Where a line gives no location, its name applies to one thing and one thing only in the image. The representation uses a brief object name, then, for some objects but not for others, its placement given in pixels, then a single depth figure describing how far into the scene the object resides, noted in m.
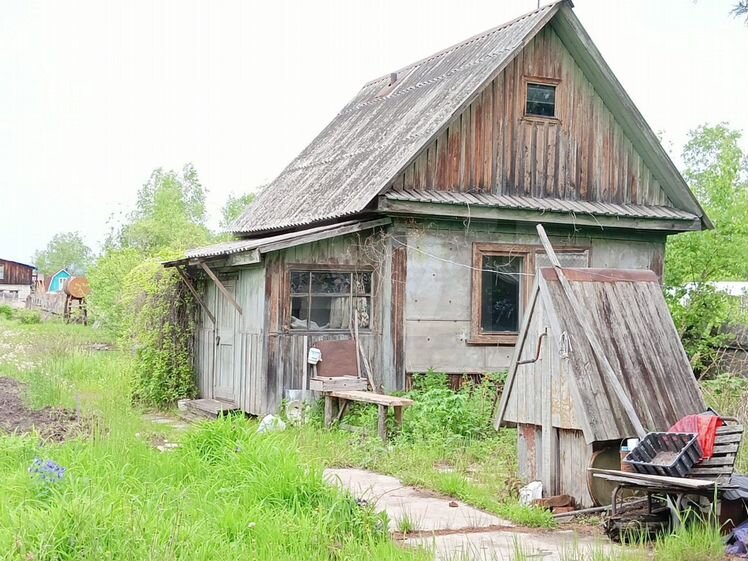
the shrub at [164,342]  16.59
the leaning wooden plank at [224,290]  14.21
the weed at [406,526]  7.60
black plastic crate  7.43
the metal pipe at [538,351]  9.15
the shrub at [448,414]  12.04
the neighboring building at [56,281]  66.84
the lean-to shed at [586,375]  8.63
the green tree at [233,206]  47.25
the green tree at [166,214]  36.00
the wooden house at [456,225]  13.95
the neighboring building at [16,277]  80.88
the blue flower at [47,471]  7.04
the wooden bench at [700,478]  7.20
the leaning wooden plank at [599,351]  8.39
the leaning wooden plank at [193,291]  16.01
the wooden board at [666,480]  7.06
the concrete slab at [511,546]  6.59
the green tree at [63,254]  110.00
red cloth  7.68
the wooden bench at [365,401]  12.05
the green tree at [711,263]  17.61
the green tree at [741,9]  7.78
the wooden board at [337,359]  13.91
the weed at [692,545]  6.67
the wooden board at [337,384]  13.33
